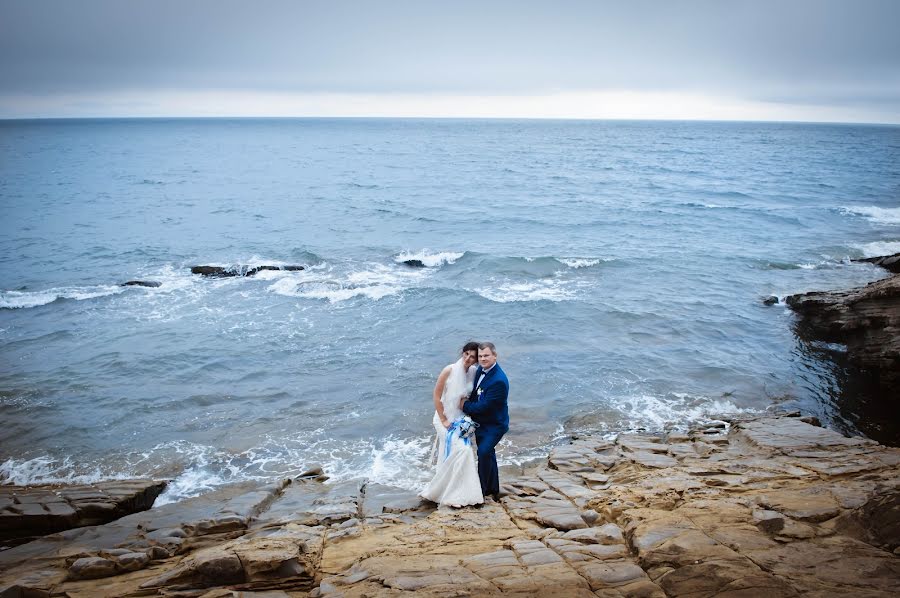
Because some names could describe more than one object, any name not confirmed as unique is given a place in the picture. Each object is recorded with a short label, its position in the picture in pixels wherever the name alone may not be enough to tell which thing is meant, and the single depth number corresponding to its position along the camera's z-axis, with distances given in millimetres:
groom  8297
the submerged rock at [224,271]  27891
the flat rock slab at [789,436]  11258
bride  8469
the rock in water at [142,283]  26203
